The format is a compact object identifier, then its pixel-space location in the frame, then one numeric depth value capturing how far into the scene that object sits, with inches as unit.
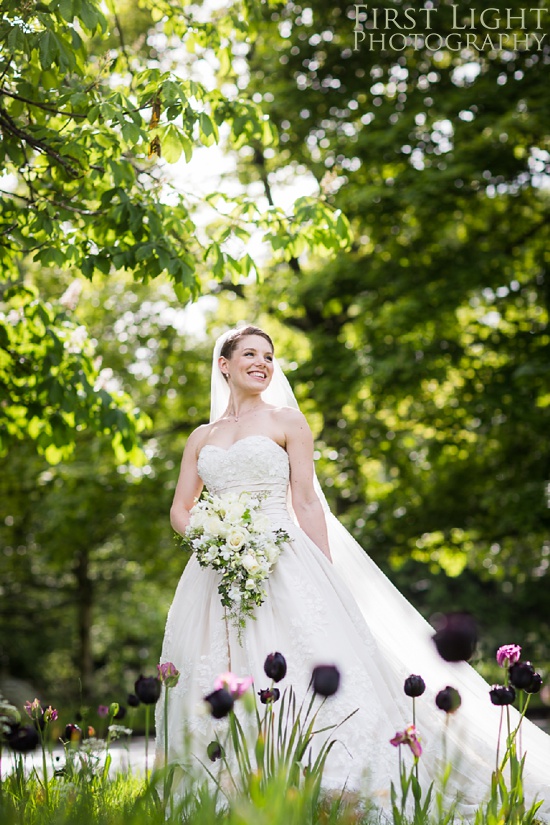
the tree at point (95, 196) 174.9
